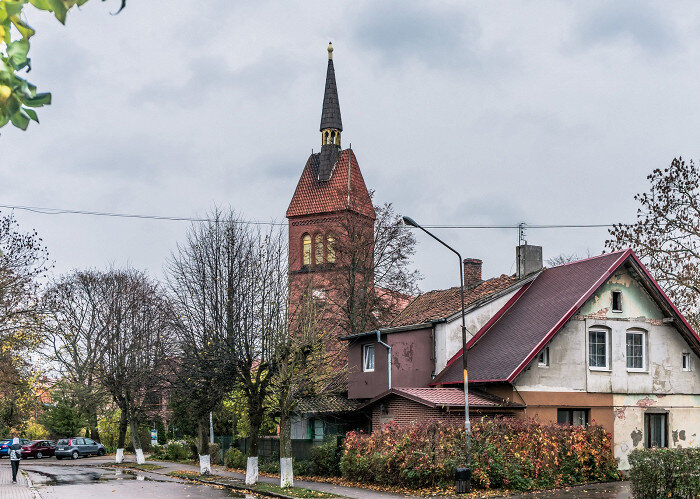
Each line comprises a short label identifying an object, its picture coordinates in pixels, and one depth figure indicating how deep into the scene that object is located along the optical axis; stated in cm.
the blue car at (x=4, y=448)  5735
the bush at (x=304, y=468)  3115
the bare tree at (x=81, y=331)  5694
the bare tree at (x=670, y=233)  3306
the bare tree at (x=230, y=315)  2905
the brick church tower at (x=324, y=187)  6606
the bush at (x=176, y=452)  4764
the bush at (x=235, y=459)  3806
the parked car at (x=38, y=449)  5500
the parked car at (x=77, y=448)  5344
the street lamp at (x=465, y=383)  2258
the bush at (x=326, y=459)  3005
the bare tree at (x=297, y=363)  2746
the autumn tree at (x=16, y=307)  3228
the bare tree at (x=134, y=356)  4300
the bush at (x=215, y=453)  4222
